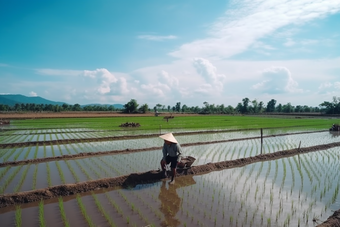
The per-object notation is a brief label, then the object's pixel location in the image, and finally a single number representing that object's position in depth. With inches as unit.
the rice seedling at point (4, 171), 252.4
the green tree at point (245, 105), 2790.4
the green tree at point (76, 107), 2795.5
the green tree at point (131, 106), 2050.9
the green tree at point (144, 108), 2084.2
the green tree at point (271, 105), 3024.1
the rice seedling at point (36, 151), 346.1
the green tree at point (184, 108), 3255.7
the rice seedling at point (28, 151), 344.5
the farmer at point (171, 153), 222.4
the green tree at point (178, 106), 3460.4
